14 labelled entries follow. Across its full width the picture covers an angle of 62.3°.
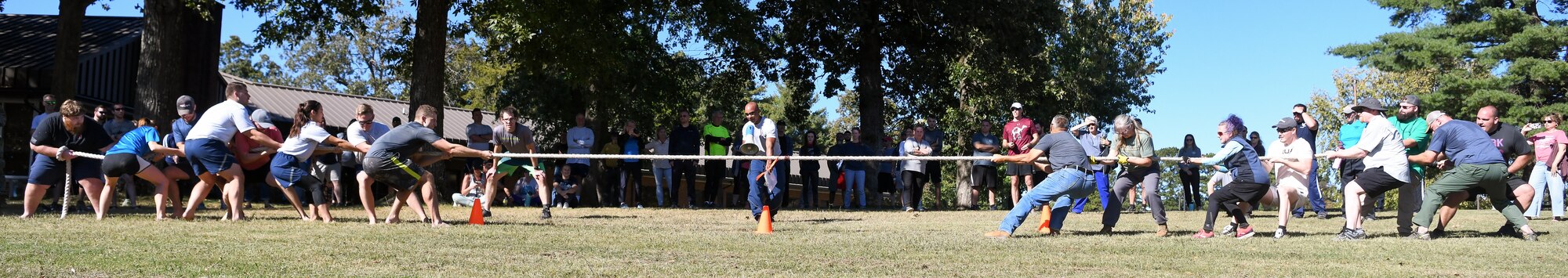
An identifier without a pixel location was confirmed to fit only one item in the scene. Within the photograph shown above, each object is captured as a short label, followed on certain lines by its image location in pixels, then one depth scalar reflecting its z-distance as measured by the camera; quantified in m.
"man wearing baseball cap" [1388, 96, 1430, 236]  11.28
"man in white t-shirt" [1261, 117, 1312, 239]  11.69
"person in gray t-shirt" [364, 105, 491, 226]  11.32
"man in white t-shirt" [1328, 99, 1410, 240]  11.01
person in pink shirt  14.92
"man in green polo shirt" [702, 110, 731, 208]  17.56
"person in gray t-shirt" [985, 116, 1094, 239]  10.93
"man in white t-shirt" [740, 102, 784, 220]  13.28
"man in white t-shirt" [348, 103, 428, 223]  11.74
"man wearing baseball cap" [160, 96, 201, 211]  12.56
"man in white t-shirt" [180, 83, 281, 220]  11.94
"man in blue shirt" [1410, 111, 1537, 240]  10.98
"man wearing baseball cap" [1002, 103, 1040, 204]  17.59
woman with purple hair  11.20
